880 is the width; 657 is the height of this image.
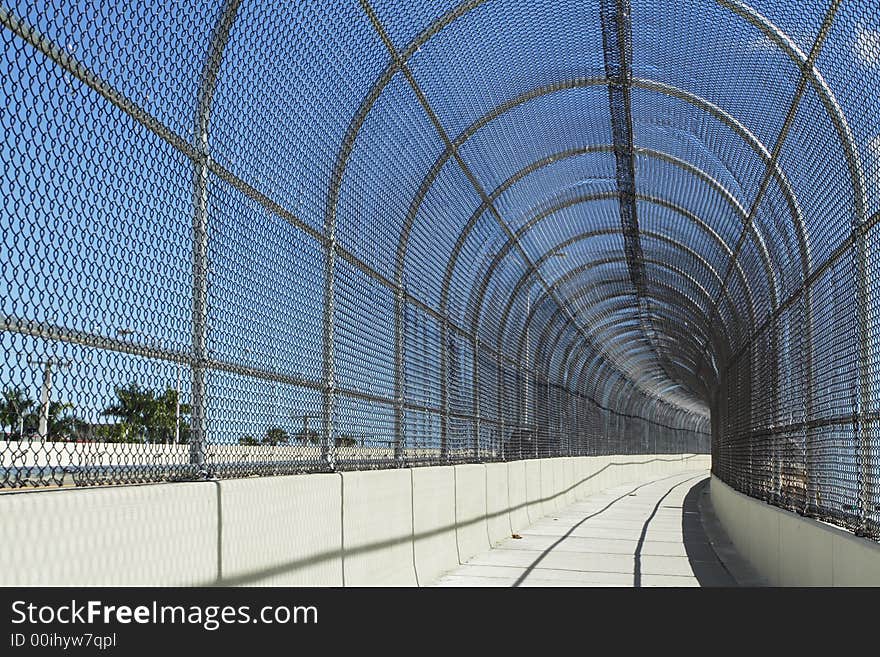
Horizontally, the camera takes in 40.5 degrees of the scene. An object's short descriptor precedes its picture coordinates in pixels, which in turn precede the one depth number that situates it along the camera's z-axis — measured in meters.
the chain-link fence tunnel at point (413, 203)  5.05
